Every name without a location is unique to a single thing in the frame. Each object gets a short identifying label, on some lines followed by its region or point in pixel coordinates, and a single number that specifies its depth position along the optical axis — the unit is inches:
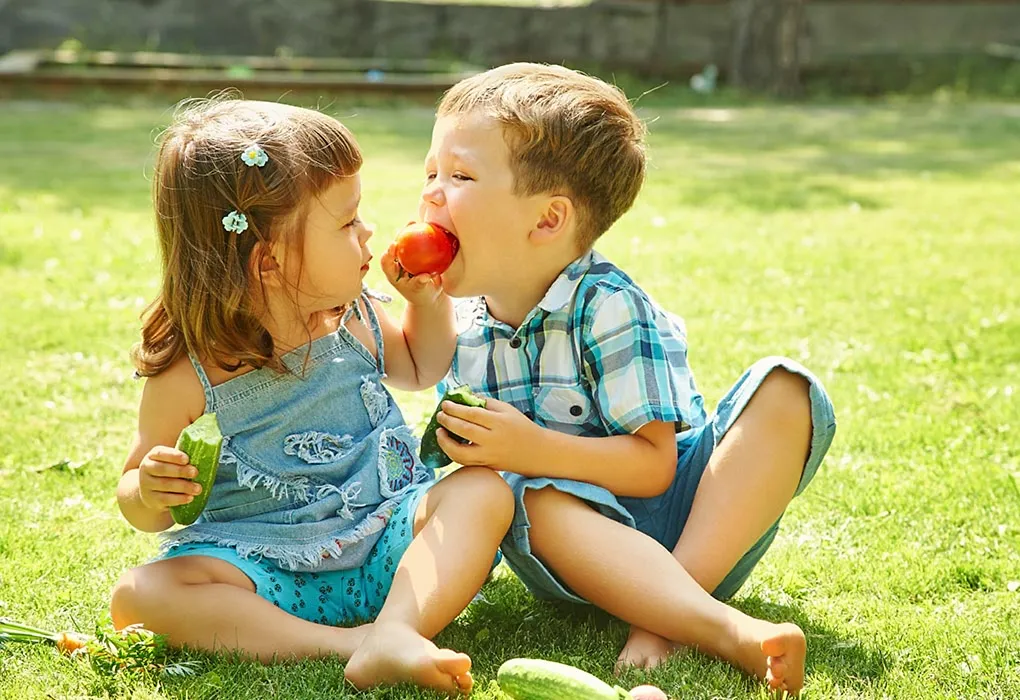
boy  104.6
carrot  102.7
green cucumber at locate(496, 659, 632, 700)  86.4
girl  103.0
